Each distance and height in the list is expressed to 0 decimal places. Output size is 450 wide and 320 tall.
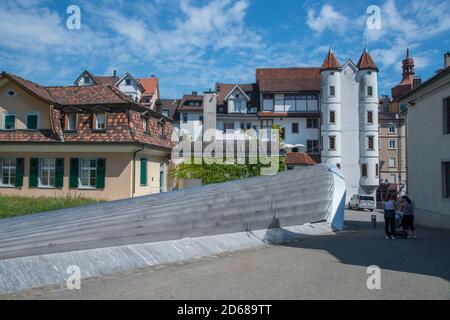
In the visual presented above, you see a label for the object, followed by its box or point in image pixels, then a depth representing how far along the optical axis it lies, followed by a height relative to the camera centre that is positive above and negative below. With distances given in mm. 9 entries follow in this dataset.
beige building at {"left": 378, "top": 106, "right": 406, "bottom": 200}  51031 +3020
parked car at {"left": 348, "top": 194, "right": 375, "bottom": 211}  37406 -2785
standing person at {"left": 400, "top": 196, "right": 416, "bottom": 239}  13445 -1544
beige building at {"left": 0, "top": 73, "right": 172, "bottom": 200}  23156 +1600
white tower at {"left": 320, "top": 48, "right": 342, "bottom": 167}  44875 +6408
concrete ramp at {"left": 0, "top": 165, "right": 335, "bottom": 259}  8656 -1247
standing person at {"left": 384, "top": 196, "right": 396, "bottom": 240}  13382 -1501
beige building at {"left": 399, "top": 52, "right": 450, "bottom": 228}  17328 +1169
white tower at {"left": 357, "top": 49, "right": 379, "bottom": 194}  44750 +5101
